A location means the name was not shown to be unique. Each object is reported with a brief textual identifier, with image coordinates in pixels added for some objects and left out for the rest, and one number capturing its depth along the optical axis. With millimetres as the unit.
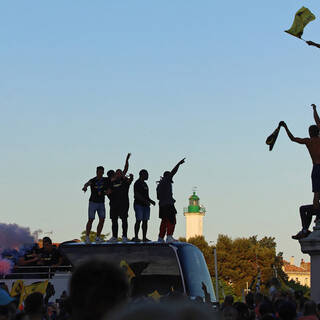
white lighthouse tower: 161750
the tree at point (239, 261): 94188
